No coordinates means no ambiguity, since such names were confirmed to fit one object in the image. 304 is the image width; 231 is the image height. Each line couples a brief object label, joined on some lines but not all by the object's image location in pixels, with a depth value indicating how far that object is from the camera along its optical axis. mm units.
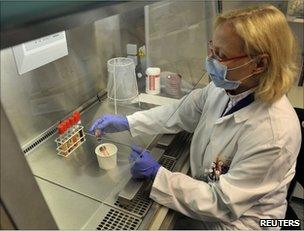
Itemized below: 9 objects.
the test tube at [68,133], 1317
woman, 1034
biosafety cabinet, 443
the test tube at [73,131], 1340
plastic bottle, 1669
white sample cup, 1197
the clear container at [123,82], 1613
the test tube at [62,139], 1297
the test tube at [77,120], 1380
